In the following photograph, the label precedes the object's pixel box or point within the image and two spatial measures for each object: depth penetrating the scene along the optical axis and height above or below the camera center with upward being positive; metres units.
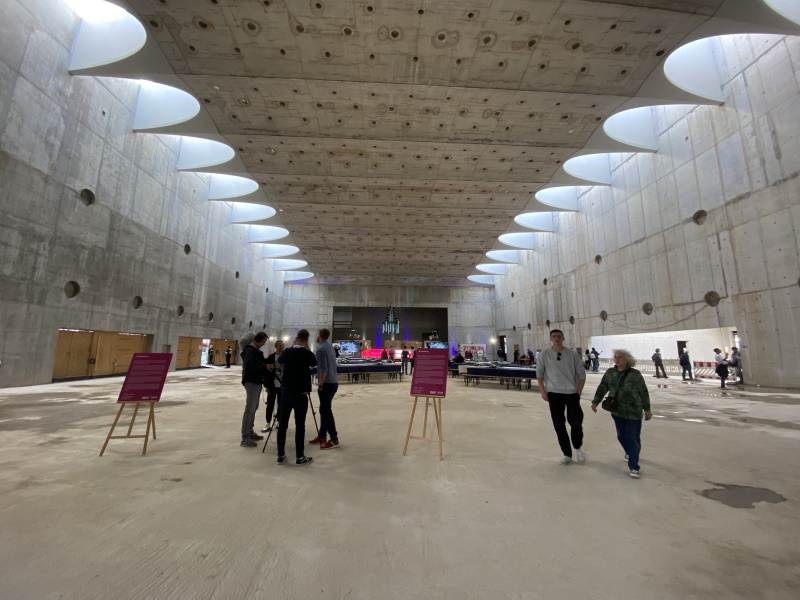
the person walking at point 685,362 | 13.84 -0.51
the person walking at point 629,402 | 3.46 -0.54
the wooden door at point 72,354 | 11.48 -0.22
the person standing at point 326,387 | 4.33 -0.51
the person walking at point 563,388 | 3.86 -0.44
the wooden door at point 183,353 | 17.96 -0.26
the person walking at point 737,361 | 10.77 -0.37
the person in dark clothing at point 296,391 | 3.71 -0.48
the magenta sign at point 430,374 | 4.29 -0.32
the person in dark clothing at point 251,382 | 4.44 -0.44
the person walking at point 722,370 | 10.67 -0.64
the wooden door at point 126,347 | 13.91 +0.03
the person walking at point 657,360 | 14.66 -0.46
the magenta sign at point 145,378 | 4.29 -0.38
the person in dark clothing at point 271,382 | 4.75 -0.49
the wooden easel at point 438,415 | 3.92 -0.79
